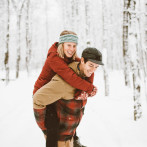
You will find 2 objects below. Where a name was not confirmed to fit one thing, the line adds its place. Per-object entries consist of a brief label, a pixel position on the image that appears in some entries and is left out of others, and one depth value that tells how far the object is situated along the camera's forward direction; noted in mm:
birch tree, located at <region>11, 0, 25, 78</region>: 15078
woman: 1783
